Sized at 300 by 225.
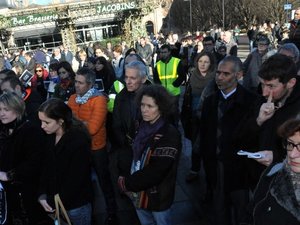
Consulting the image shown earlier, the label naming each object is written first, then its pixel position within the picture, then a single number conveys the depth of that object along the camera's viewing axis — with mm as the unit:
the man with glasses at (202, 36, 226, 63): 7984
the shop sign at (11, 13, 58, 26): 28500
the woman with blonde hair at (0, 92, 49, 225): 3260
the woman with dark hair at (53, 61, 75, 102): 5043
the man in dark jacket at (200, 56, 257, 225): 3309
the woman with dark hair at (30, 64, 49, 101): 7423
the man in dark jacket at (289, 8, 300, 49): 7203
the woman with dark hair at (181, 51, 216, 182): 4980
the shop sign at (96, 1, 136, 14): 27719
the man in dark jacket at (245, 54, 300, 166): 2564
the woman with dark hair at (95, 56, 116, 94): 7266
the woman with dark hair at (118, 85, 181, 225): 2846
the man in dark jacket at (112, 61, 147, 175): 3852
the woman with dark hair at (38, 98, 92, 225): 2996
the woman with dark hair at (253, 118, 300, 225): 1861
